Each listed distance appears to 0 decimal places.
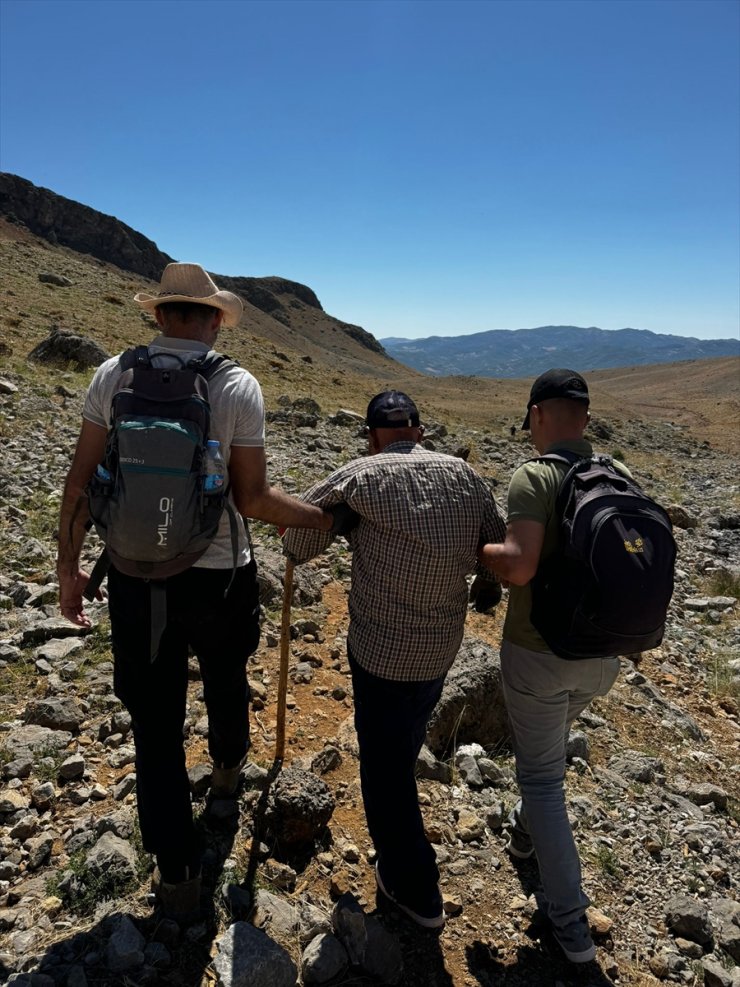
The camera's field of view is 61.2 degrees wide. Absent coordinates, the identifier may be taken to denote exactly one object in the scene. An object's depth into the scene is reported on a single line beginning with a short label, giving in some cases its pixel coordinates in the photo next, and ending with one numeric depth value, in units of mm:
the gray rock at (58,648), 4648
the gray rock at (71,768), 3555
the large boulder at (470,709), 4219
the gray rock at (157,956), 2527
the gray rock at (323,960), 2574
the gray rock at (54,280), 31000
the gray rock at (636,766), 4434
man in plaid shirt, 2561
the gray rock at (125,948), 2477
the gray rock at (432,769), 3906
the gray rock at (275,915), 2787
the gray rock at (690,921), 3084
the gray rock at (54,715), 3951
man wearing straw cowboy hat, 2479
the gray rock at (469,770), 3902
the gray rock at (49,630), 4883
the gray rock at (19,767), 3525
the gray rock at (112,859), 2857
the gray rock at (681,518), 13766
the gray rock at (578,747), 4434
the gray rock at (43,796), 3363
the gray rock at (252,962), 2455
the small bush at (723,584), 9969
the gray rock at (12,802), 3271
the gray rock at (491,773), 3969
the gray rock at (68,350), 15148
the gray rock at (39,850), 2986
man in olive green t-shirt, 2637
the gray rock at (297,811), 3227
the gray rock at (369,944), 2621
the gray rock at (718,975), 2855
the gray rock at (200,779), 3488
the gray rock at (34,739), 3719
